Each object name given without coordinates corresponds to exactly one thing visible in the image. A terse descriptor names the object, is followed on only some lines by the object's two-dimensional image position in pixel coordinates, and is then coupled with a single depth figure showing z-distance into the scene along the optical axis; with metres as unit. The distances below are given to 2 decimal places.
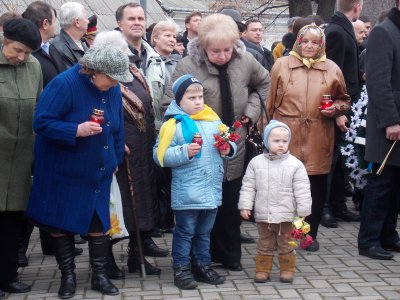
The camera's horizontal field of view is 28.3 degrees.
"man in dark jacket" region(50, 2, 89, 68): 7.15
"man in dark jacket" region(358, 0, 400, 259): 6.34
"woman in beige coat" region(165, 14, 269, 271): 5.95
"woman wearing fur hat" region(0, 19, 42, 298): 5.40
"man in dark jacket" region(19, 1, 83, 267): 6.69
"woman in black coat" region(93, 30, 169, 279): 5.88
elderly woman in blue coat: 5.29
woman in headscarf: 6.64
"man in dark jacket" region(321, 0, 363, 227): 7.65
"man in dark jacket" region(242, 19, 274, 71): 9.26
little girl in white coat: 5.80
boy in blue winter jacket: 5.63
